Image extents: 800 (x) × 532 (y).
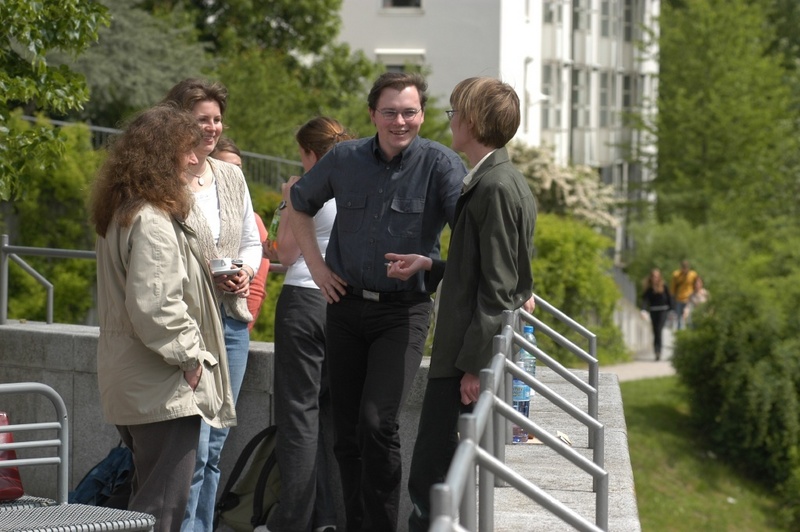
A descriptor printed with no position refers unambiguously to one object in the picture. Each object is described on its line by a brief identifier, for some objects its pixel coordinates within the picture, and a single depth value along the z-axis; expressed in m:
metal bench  7.07
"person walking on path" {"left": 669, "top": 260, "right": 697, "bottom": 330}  46.61
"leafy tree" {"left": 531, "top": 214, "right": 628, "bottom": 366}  33.79
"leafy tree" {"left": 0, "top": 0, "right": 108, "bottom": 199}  10.88
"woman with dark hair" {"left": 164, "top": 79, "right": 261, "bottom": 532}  8.91
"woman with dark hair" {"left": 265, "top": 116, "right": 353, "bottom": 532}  9.50
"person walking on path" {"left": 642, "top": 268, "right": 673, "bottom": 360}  43.90
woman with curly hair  7.32
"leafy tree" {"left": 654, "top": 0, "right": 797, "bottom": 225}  64.95
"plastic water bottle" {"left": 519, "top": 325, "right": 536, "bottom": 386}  9.70
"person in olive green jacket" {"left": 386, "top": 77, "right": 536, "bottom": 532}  7.37
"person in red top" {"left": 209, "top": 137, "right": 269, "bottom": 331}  10.15
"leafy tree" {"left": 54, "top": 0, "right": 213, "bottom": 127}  36.87
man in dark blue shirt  8.22
